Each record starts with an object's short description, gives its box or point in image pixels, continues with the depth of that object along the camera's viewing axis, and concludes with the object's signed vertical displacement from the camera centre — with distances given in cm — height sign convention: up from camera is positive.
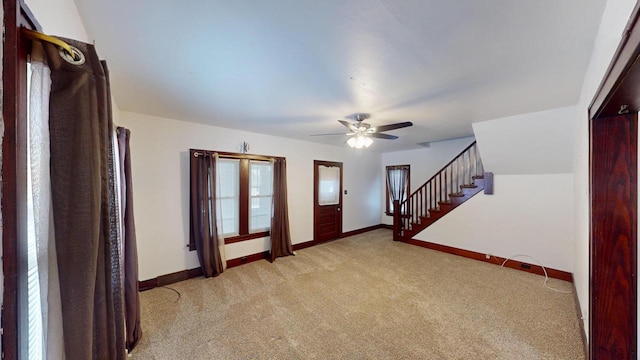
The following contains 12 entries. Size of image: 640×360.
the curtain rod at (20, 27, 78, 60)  64 +41
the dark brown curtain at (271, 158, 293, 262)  422 -66
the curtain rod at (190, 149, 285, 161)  341 +40
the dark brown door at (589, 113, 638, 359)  147 -40
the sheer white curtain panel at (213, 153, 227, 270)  355 -72
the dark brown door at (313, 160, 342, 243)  512 -51
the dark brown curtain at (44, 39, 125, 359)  72 -3
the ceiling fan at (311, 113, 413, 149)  296 +61
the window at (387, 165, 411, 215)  624 -17
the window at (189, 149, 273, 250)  376 -28
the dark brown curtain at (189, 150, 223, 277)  338 -46
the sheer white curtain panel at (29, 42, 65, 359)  68 -7
